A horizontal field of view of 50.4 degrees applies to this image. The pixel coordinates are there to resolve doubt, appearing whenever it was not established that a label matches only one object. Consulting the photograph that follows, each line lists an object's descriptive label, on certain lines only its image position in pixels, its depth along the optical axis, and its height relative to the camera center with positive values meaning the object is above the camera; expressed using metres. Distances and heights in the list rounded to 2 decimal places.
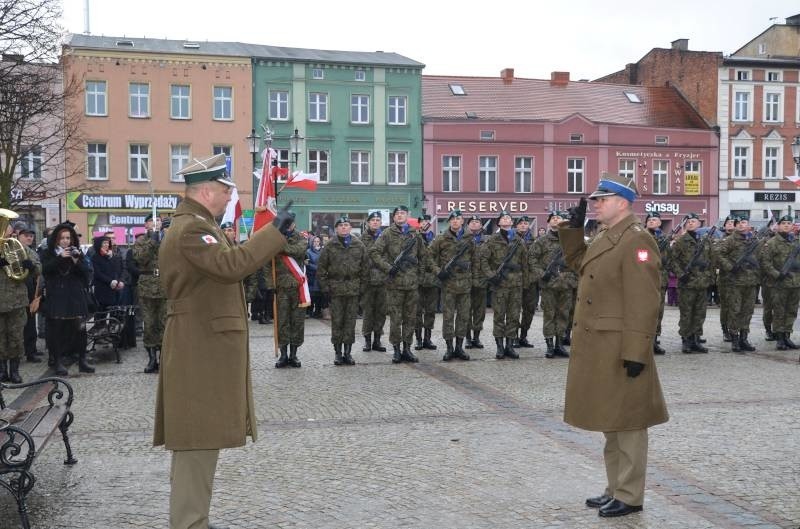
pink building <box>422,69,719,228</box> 42.78 +5.16
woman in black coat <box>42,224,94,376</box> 11.14 -0.66
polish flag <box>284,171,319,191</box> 11.38 +0.90
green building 40.66 +6.06
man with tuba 10.52 -0.89
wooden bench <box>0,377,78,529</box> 4.99 -1.26
